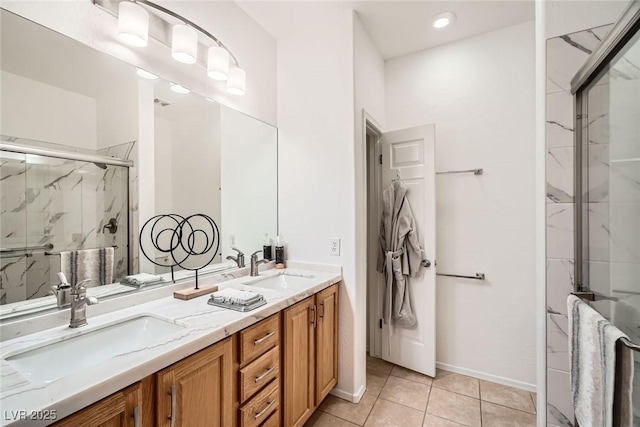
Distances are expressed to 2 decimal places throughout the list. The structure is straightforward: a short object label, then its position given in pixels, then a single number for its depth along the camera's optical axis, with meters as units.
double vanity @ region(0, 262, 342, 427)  0.68
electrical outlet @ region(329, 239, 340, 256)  1.96
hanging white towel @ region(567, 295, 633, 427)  0.85
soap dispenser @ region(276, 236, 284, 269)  2.12
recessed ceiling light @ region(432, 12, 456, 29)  1.95
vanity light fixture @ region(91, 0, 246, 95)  1.21
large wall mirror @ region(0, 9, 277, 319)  0.98
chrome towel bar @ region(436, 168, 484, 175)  2.17
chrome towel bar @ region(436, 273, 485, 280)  2.18
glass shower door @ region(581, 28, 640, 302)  1.00
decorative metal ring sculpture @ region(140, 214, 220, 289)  1.44
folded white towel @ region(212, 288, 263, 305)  1.23
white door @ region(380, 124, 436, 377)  2.16
